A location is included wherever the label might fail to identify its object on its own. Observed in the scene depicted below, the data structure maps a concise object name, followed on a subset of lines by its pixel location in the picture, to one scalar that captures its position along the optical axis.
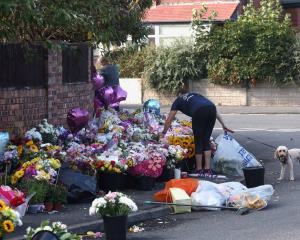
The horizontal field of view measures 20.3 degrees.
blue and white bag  14.05
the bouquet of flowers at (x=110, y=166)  11.92
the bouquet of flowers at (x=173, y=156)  13.03
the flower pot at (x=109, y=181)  12.05
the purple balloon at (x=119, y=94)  15.72
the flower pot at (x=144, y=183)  12.34
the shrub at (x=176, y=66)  31.23
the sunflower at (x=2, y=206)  7.89
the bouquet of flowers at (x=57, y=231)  6.63
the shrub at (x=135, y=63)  32.19
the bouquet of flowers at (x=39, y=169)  10.84
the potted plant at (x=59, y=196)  10.78
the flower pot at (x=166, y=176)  13.12
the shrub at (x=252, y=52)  30.30
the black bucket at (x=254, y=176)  12.45
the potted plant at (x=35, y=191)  10.55
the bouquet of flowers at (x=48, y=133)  12.67
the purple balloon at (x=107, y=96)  15.70
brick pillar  13.65
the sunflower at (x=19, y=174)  10.87
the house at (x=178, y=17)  34.69
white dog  13.56
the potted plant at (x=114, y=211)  9.02
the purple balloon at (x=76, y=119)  13.47
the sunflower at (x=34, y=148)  11.70
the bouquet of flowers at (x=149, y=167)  12.29
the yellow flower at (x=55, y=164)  11.12
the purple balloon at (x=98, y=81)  15.75
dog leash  17.42
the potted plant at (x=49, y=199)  10.72
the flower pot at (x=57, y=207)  10.81
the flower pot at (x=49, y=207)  10.71
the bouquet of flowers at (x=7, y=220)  7.59
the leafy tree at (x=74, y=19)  8.88
